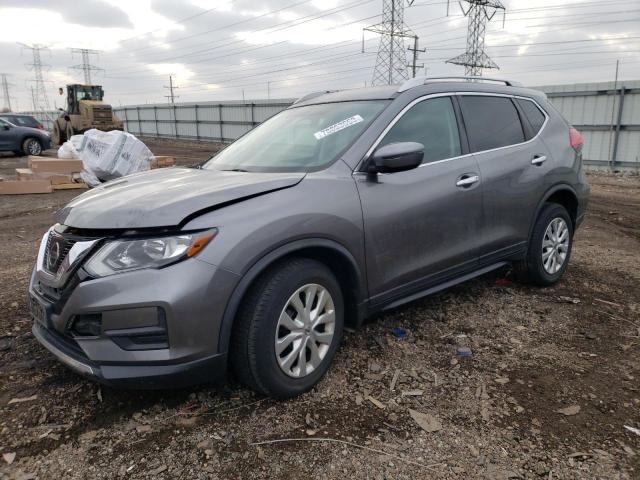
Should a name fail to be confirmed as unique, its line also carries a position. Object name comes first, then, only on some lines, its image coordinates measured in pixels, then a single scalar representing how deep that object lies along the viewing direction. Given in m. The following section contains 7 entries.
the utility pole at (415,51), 42.19
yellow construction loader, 23.58
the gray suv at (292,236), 2.32
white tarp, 10.88
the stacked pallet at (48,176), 10.72
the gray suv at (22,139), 18.94
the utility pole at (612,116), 14.59
